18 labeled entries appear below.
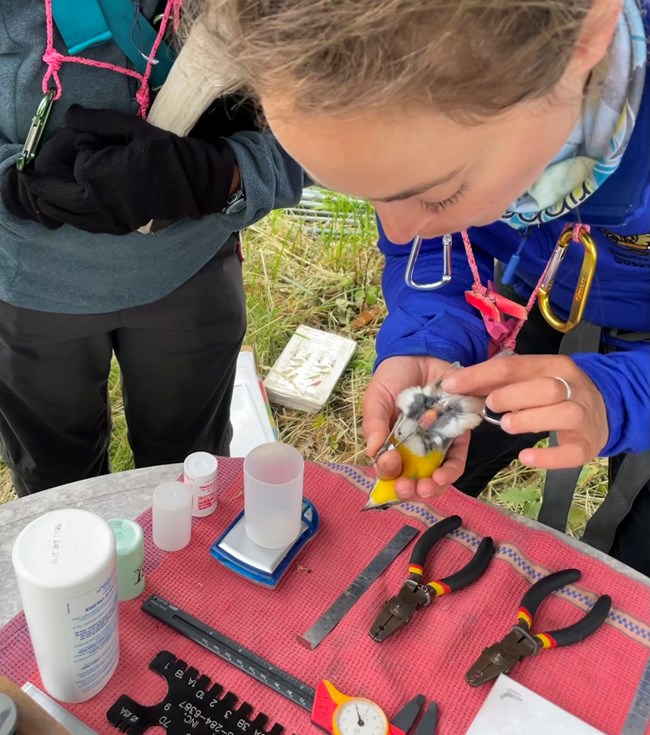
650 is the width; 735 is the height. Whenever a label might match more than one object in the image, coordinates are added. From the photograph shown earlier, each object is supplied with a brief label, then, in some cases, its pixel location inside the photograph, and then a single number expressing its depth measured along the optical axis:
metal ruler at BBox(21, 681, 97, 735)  0.82
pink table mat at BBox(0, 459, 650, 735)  0.89
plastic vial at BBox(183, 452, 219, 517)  1.07
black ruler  0.88
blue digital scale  1.00
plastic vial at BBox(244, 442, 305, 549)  1.01
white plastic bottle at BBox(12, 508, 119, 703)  0.73
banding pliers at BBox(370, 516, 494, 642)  0.96
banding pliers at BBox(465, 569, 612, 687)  0.91
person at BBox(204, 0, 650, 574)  0.54
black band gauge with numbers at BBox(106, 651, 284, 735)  0.83
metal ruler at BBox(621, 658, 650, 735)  0.88
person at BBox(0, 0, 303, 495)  1.05
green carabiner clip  1.04
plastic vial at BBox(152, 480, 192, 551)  1.00
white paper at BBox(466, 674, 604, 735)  0.86
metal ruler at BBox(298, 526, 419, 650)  0.95
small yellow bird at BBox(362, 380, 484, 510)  0.95
